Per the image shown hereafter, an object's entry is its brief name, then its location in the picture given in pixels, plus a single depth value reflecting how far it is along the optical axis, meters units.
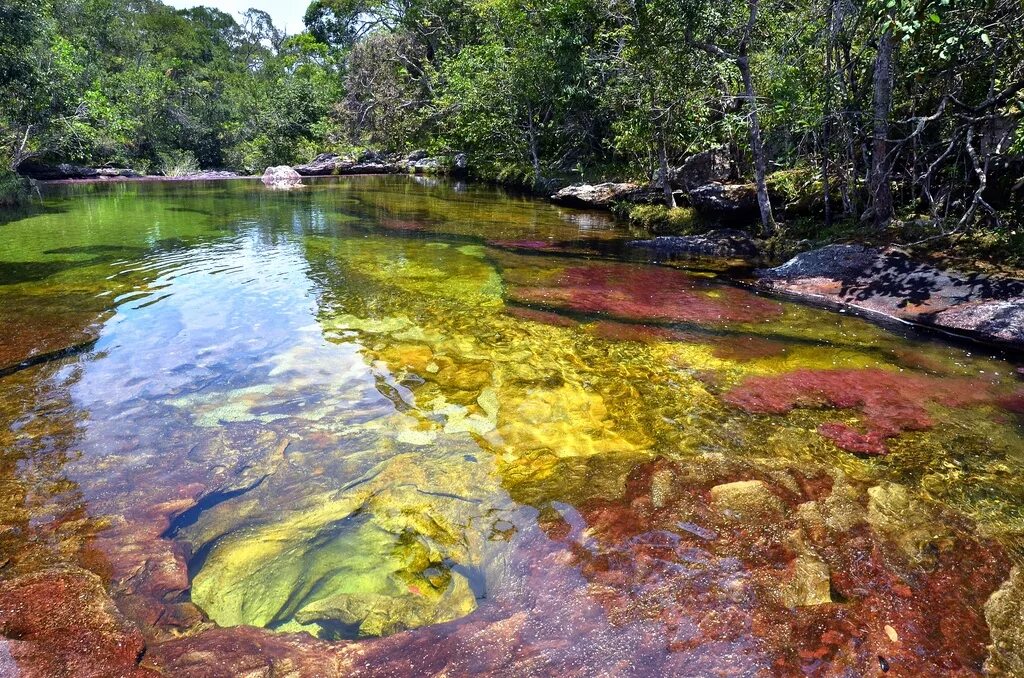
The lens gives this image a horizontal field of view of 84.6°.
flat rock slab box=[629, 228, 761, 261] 12.96
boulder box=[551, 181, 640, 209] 20.27
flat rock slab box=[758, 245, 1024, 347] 7.49
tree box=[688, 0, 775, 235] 11.89
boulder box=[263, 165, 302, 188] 34.16
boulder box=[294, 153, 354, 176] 41.28
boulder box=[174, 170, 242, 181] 38.88
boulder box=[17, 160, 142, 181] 34.34
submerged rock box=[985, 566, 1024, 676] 2.76
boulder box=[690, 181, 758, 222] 14.39
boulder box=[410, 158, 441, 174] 38.26
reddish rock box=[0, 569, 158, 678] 2.59
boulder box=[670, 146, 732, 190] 16.66
